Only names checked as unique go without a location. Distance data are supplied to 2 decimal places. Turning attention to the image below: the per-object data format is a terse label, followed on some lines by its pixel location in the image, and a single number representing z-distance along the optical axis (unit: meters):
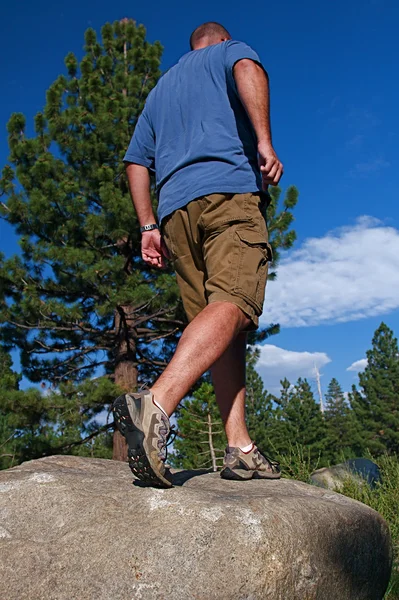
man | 1.99
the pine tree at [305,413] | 20.70
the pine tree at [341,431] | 22.43
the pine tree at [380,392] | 27.55
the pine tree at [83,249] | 8.59
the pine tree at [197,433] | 7.46
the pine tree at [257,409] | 15.88
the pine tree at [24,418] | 8.35
